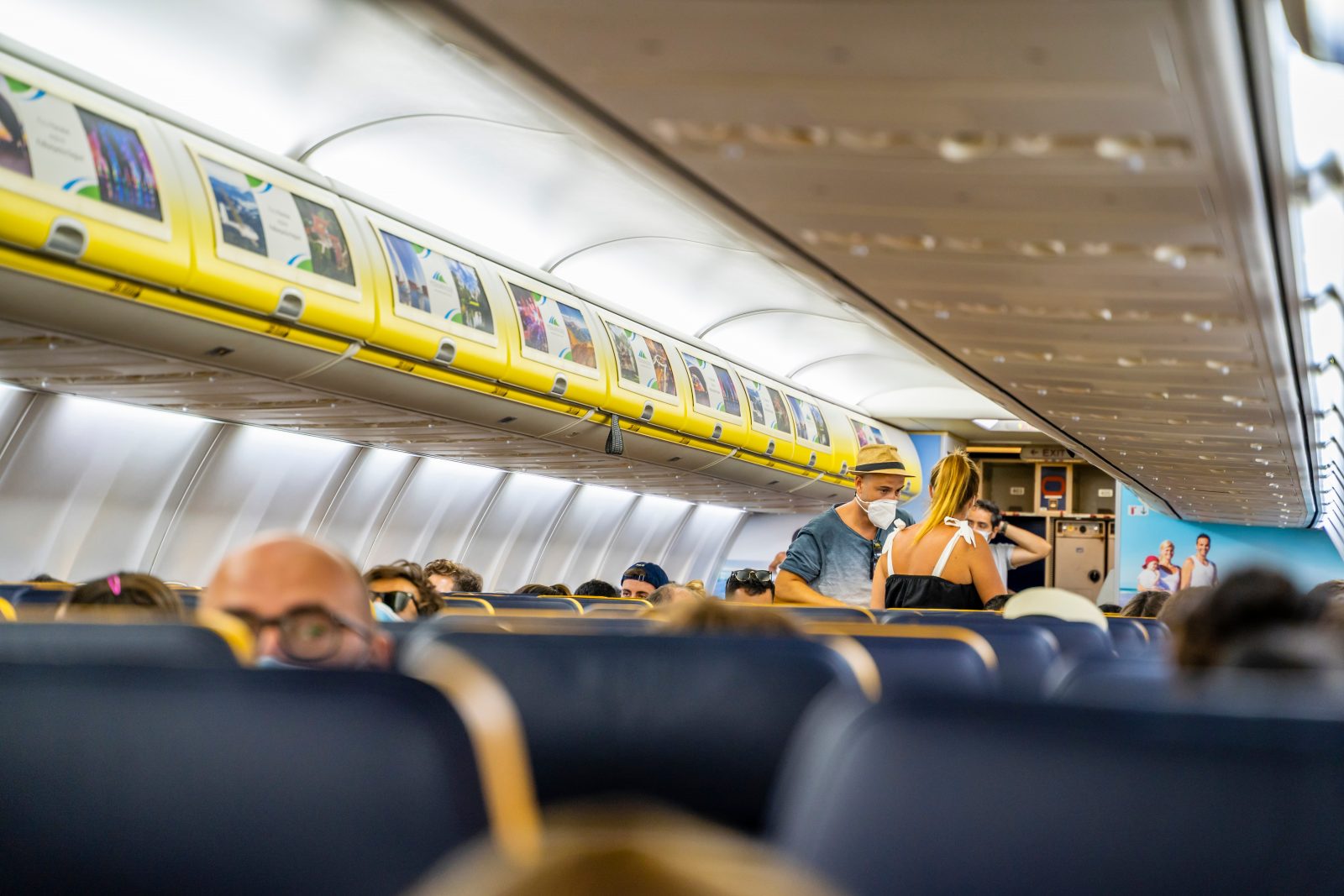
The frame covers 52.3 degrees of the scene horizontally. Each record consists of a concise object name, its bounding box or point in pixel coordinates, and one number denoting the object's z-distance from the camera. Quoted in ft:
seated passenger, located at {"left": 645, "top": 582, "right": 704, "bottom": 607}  26.53
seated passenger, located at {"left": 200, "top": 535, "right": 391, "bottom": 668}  9.34
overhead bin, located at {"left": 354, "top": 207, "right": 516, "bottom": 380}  40.91
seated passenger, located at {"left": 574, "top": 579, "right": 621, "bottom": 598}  42.42
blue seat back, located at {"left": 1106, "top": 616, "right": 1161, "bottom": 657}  17.02
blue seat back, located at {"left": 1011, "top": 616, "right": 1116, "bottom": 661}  14.20
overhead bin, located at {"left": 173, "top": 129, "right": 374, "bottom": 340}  33.35
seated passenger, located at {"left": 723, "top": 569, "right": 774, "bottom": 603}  34.99
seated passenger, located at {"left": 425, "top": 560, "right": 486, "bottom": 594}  35.17
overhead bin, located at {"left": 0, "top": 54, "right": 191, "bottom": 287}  27.30
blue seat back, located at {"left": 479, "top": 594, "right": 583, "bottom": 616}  21.50
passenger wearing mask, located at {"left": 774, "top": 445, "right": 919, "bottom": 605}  27.73
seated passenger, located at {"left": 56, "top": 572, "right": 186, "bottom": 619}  13.11
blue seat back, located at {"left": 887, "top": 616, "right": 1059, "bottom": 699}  11.85
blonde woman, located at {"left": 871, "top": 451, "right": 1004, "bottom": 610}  23.84
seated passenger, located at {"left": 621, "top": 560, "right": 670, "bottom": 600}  40.86
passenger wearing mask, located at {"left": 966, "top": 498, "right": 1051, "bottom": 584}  36.50
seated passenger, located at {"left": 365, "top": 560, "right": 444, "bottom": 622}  20.11
